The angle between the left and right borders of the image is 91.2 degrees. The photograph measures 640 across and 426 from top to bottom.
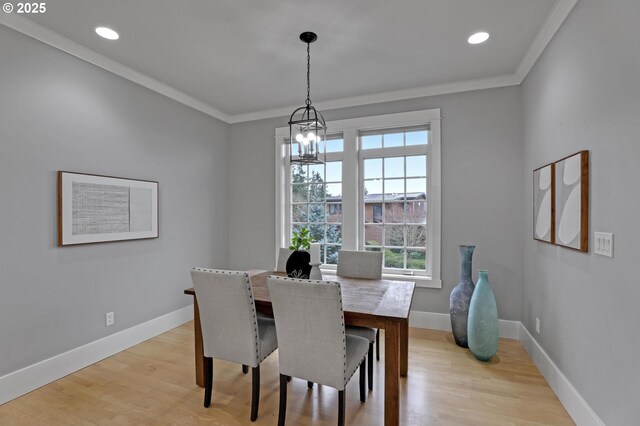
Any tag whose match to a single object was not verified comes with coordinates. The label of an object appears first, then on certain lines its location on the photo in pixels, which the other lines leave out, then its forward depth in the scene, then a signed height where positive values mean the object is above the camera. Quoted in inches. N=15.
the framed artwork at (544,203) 92.4 +3.2
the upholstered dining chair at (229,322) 77.1 -28.2
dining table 71.5 -23.1
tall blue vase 118.1 -32.9
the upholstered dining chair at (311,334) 67.1 -27.3
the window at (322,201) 158.6 +6.3
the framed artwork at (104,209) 101.5 +1.4
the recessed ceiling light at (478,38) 97.8 +55.9
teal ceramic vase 106.7 -37.7
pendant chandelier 89.8 +21.8
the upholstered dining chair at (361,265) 115.9 -19.6
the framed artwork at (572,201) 73.2 +3.1
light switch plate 63.8 -6.4
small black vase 93.2 -15.5
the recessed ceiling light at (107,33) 95.3 +55.8
